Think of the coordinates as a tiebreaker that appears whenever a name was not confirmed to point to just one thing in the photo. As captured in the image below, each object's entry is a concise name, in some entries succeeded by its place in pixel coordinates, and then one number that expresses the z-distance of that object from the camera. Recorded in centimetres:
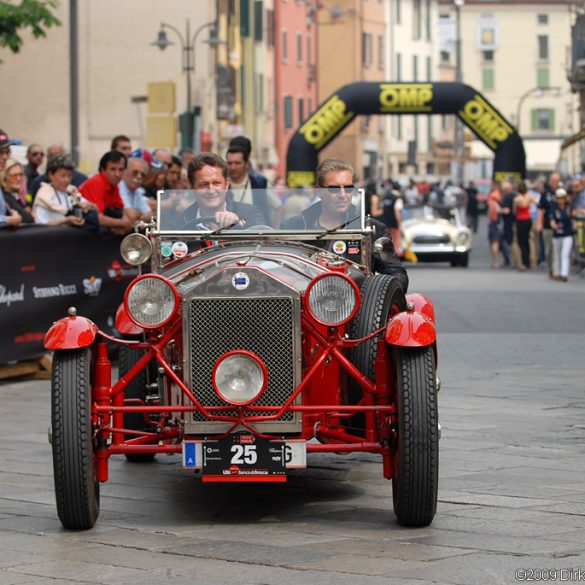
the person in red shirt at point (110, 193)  1441
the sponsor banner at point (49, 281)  1311
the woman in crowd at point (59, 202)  1410
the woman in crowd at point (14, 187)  1358
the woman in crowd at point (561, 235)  2775
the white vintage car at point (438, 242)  3312
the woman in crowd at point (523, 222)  3256
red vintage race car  712
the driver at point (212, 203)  869
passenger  873
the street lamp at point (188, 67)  3625
